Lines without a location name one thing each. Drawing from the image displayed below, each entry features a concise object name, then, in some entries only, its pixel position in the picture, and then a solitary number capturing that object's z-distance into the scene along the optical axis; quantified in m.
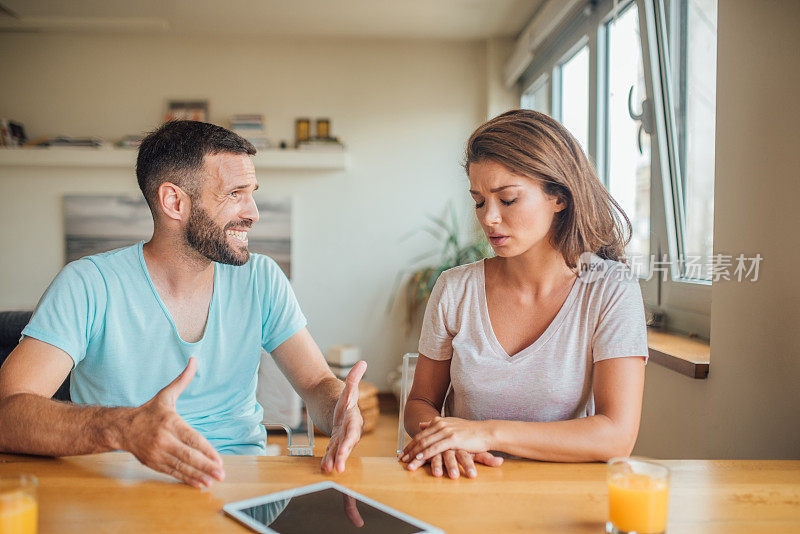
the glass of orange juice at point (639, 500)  0.80
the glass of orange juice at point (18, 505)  0.74
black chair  1.77
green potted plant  4.52
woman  1.36
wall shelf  4.34
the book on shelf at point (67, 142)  4.36
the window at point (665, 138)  2.17
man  1.32
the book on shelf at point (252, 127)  4.43
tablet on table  0.83
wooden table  0.86
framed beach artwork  4.53
